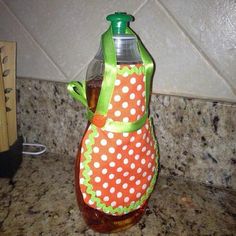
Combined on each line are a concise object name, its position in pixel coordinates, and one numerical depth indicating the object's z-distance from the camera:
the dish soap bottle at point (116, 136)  0.29
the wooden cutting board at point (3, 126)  0.40
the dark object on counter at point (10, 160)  0.43
